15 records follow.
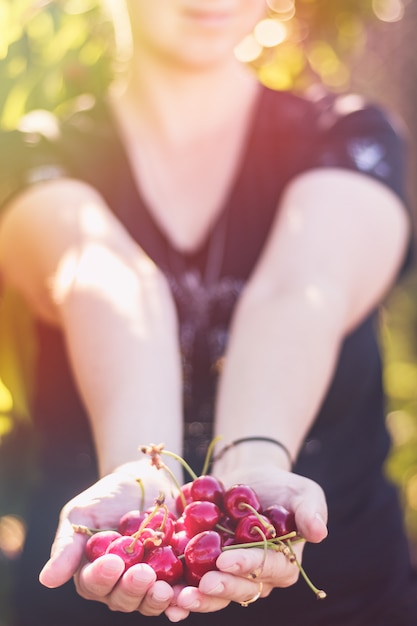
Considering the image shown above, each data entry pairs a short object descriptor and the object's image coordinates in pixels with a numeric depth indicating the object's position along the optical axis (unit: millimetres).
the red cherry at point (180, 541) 916
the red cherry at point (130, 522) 916
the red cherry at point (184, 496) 950
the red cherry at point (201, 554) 884
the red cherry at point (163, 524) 912
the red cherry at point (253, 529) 889
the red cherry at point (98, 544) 891
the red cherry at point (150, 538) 893
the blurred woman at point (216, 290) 1065
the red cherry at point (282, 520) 903
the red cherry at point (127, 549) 881
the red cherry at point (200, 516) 915
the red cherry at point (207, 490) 937
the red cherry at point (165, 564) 887
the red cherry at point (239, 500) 920
